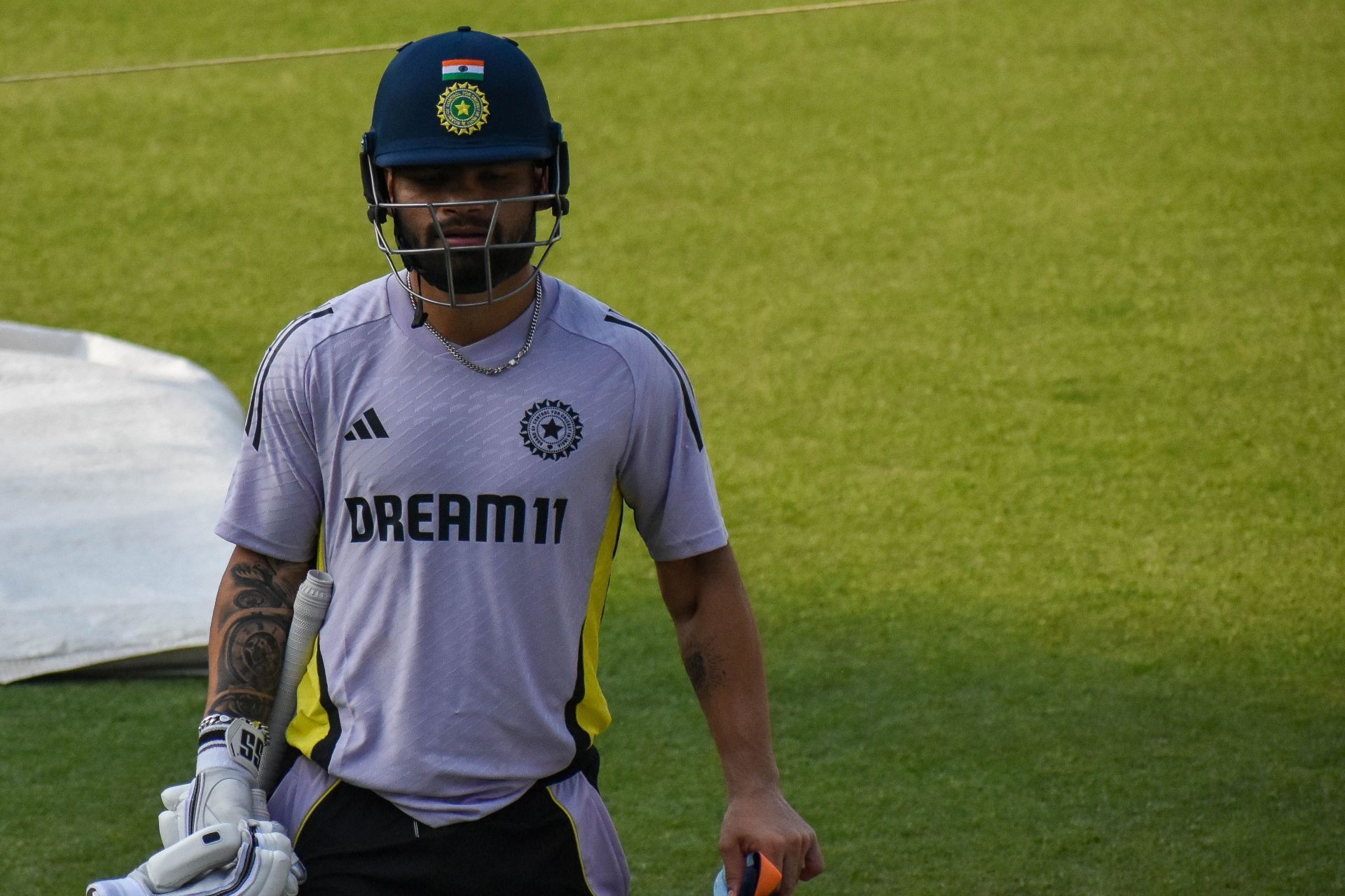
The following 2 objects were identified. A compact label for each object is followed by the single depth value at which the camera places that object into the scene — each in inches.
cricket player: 819.6
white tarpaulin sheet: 1001.1
